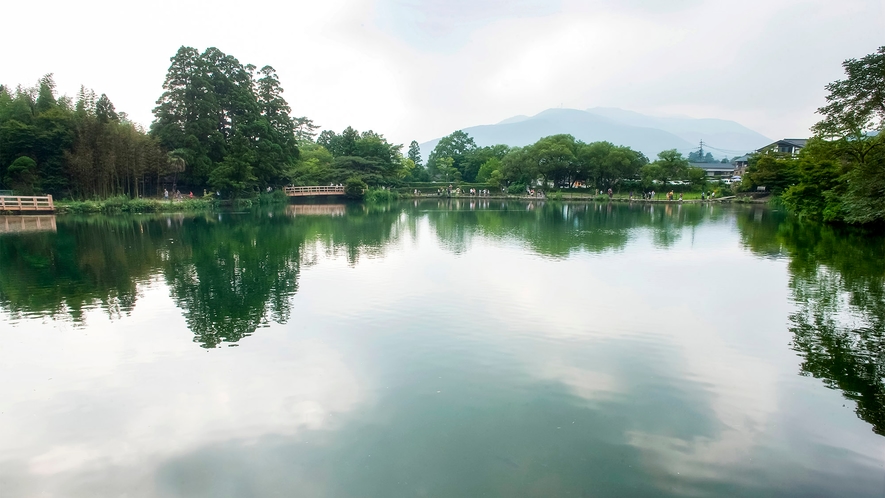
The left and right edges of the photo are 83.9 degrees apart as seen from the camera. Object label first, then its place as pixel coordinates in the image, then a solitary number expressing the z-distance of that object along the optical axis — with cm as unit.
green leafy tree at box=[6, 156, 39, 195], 2966
